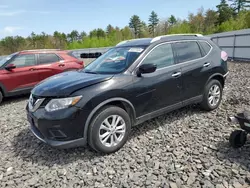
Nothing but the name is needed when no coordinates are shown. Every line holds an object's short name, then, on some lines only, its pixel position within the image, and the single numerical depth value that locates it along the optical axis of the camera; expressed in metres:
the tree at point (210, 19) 43.16
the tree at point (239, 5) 51.02
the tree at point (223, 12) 46.00
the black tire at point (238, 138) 3.03
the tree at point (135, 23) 68.38
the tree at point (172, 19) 64.19
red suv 6.35
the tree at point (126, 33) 52.03
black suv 2.91
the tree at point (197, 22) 41.20
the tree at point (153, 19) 71.06
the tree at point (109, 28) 68.39
